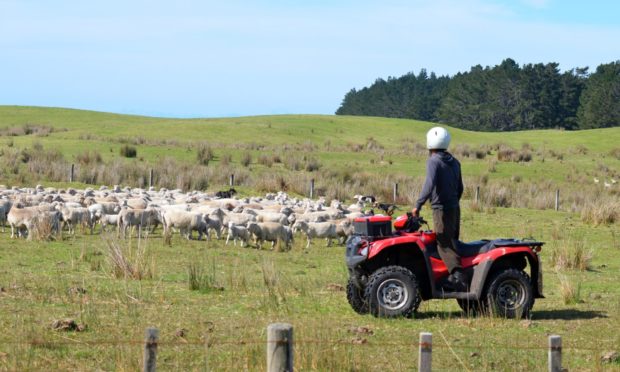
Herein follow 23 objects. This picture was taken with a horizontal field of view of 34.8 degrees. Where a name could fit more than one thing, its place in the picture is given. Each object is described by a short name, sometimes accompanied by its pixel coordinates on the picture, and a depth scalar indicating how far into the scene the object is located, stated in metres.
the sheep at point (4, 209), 26.00
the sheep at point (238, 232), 24.77
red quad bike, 12.74
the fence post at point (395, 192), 39.49
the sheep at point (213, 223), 25.34
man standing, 12.47
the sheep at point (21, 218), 23.47
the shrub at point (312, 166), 49.98
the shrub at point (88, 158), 46.31
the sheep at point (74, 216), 25.37
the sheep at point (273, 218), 26.11
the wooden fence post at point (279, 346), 7.08
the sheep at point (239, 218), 25.55
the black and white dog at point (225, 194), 36.21
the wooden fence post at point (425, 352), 7.15
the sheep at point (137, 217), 25.61
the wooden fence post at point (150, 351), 7.06
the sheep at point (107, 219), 26.05
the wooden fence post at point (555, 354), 7.46
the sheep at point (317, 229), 25.83
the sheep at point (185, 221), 25.05
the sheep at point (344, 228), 25.97
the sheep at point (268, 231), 24.27
